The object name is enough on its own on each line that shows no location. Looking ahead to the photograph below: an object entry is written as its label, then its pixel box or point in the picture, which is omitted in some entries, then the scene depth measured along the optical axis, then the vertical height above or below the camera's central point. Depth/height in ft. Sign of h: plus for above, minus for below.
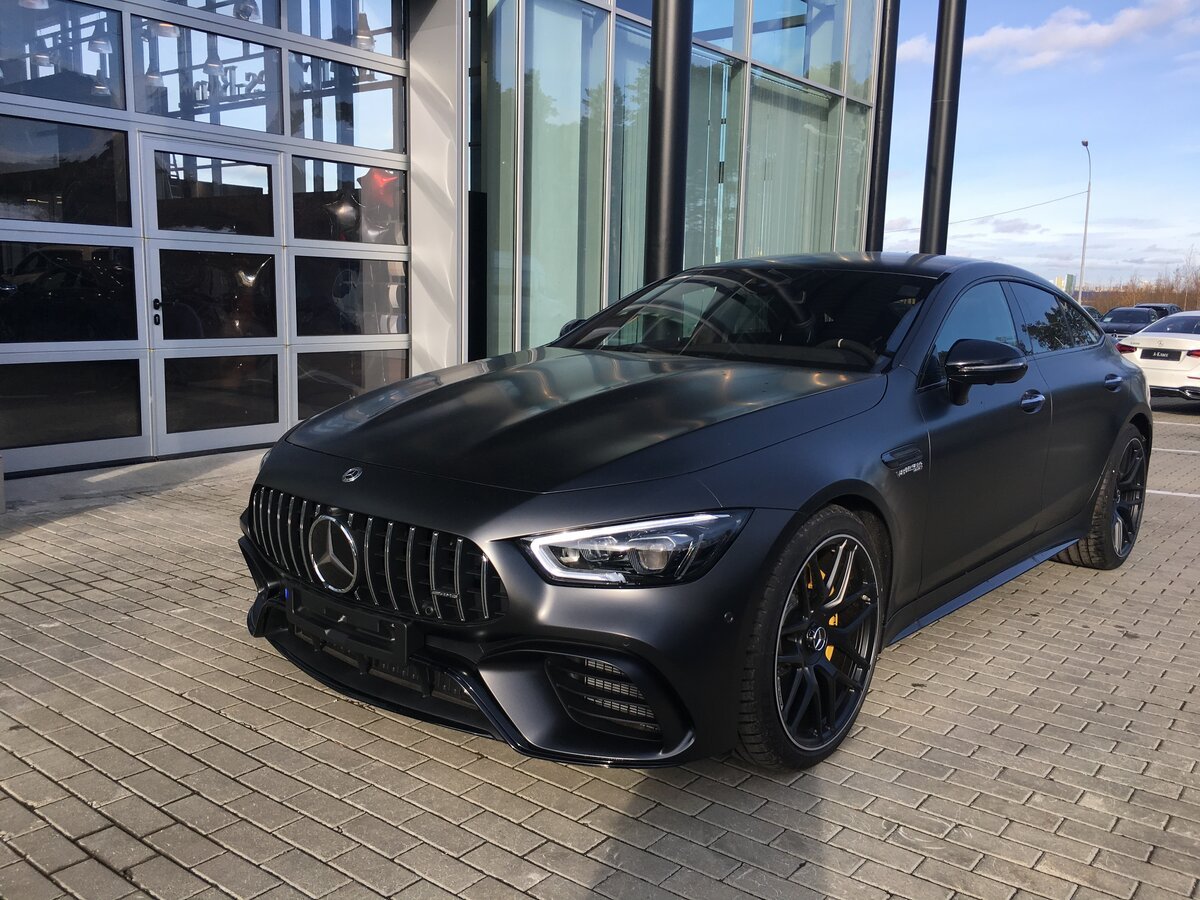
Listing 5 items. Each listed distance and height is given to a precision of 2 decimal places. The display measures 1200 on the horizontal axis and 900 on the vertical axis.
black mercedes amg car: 8.73 -2.36
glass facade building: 23.20 +1.85
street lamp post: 179.64 +1.81
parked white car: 45.19 -3.29
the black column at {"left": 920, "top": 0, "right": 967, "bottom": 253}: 44.01 +6.71
